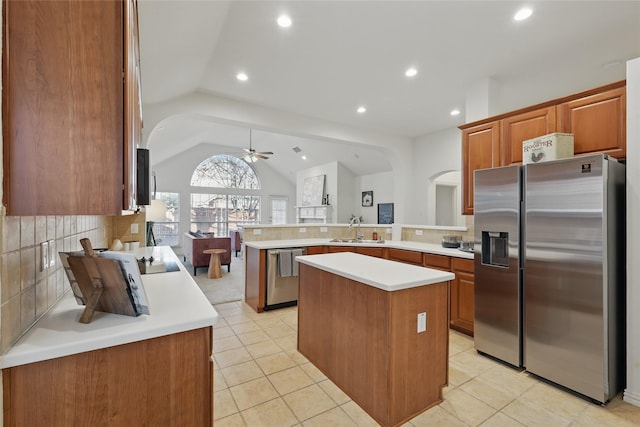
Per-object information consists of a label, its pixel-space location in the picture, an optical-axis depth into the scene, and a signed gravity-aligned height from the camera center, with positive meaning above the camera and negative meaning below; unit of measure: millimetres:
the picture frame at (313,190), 9836 +848
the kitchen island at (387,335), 1756 -783
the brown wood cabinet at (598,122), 2236 +760
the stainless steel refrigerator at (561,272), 1983 -425
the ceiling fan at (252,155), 7203 +1489
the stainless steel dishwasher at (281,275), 3785 -791
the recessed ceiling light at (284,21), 2505 +1686
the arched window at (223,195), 10188 +704
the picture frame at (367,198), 9266 +538
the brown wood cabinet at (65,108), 879 +336
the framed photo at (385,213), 8594 +61
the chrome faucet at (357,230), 4853 -251
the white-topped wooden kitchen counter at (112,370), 913 -535
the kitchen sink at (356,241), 4464 -403
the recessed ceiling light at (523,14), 2367 +1654
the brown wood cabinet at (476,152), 3094 +694
